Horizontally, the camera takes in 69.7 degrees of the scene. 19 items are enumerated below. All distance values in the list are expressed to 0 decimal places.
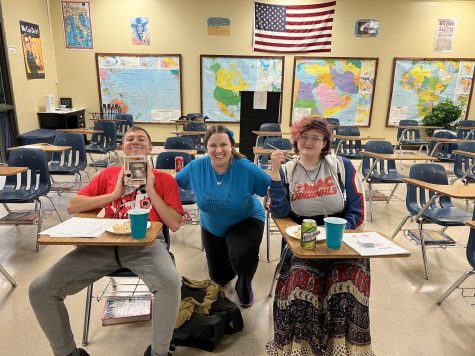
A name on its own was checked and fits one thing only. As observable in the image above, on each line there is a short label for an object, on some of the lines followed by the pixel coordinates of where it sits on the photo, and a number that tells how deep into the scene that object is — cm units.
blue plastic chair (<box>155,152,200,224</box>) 323
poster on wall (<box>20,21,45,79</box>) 673
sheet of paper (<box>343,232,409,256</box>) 141
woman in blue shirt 210
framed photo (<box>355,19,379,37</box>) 786
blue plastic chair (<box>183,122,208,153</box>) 584
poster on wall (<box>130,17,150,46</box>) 770
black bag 185
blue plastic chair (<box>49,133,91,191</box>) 443
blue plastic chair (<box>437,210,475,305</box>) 206
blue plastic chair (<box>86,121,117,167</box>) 568
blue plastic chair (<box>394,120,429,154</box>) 715
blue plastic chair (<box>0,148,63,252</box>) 324
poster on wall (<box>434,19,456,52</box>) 795
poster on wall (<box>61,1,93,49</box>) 758
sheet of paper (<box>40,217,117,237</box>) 151
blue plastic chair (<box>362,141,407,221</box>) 420
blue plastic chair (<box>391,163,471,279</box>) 282
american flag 766
